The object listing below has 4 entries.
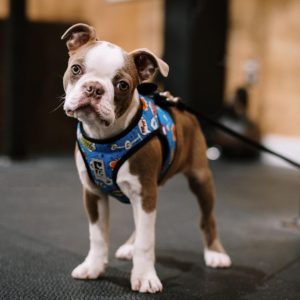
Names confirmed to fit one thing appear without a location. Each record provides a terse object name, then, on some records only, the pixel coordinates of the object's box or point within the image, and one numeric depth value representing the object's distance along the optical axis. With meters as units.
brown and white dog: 1.38
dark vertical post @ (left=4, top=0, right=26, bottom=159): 4.34
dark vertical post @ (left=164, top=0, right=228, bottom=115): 4.72
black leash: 1.82
